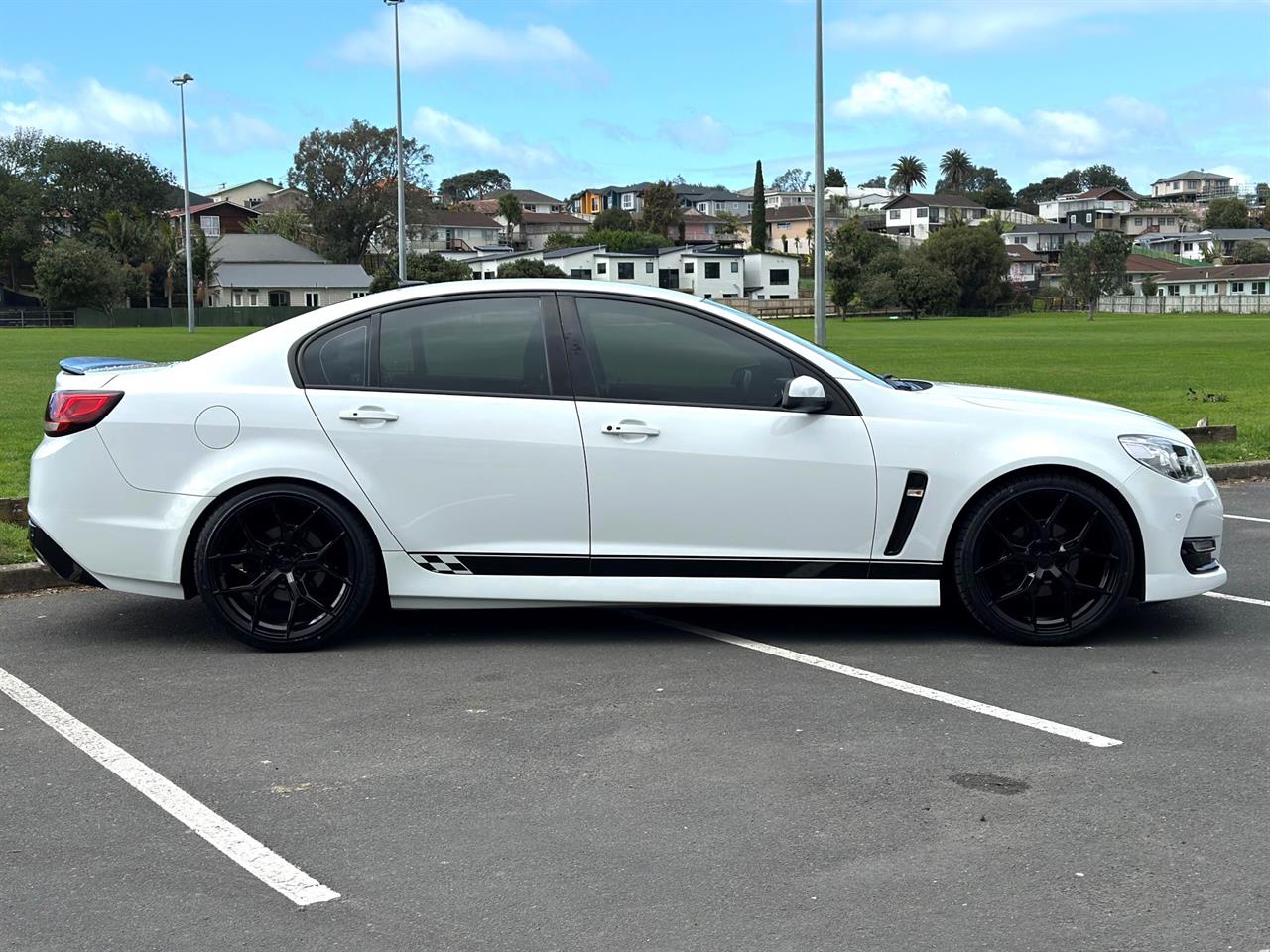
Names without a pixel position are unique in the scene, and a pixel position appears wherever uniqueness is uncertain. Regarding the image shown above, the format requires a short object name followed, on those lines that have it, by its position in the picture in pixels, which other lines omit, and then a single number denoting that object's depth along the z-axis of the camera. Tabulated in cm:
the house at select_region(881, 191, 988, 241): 16825
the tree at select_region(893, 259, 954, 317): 9069
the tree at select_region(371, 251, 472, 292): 6293
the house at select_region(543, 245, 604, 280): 11006
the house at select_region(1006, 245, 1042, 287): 14179
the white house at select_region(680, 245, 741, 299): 10944
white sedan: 589
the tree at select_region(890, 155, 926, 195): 19725
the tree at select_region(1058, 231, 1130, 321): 8906
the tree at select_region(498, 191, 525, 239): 16175
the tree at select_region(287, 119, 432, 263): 10719
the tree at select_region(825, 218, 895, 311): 9725
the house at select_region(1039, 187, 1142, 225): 18938
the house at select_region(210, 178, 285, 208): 15388
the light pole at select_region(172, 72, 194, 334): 6588
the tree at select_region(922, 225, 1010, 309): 9538
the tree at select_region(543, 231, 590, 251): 14692
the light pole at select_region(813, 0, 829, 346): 2477
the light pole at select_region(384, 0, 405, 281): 3728
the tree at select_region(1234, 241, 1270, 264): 13825
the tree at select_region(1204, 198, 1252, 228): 17460
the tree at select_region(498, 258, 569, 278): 9419
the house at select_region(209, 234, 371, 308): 10319
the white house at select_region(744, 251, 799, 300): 11275
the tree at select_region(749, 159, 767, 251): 14125
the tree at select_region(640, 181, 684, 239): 15762
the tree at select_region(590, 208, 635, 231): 15925
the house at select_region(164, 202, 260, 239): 12088
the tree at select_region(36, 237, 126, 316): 8431
